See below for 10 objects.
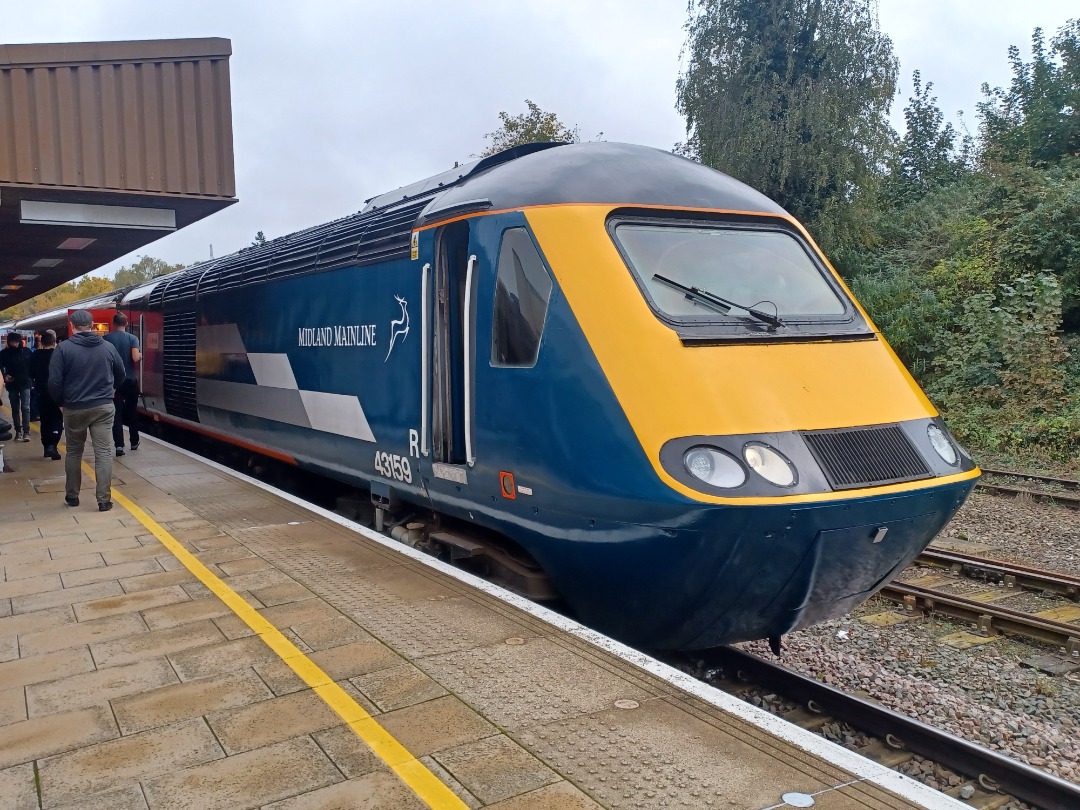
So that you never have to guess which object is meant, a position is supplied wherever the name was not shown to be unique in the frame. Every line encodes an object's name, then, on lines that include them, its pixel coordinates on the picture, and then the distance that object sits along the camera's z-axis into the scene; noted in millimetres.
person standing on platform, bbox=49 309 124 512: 7457
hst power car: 4199
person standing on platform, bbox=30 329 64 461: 11234
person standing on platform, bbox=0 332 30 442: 12369
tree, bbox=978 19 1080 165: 19453
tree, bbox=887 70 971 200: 28547
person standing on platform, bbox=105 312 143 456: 10750
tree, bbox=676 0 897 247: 21141
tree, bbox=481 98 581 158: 29438
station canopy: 8539
